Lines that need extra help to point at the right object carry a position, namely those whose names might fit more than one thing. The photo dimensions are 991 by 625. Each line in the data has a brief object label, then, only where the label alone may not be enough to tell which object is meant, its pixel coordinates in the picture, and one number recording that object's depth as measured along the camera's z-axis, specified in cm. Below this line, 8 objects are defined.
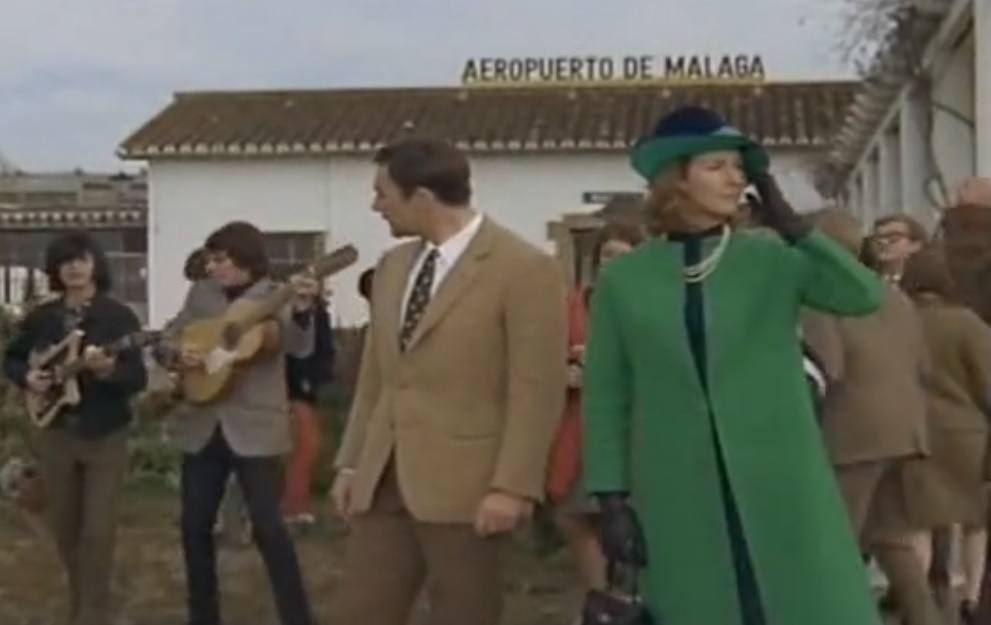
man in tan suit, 673
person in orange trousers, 1112
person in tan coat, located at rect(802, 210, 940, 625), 841
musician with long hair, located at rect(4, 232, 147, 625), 976
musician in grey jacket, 957
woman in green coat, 553
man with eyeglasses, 952
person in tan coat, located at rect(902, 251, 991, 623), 893
